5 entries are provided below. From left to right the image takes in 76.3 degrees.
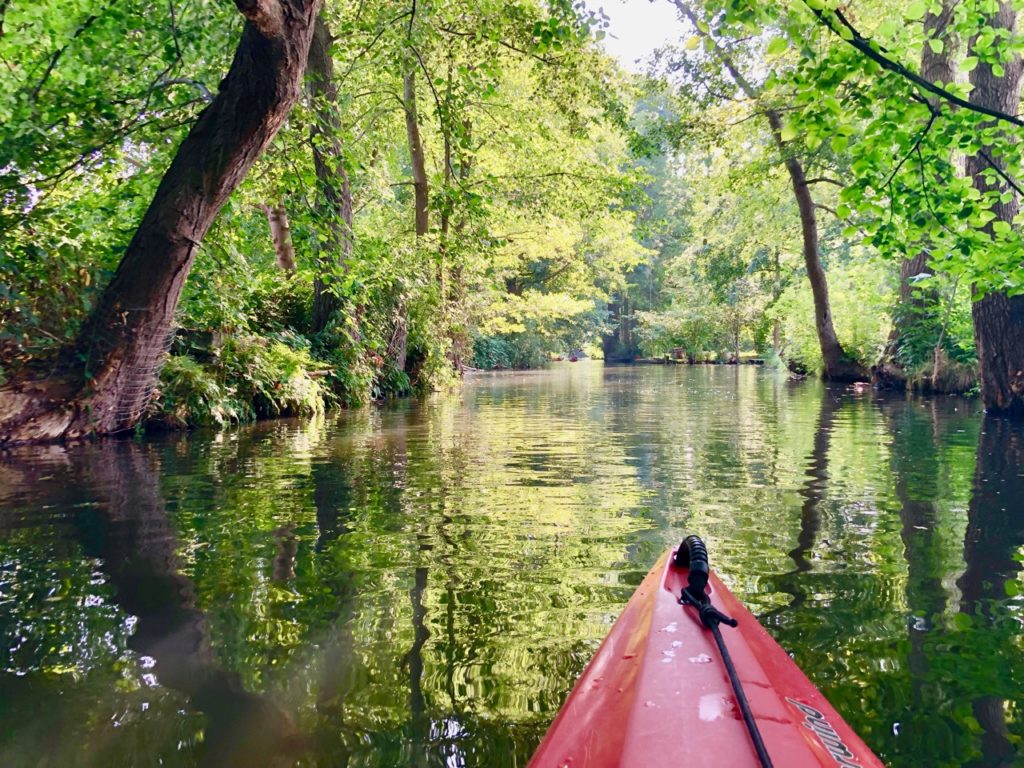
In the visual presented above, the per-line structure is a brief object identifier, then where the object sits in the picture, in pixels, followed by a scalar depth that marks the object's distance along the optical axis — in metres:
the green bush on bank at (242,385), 8.83
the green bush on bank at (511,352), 36.94
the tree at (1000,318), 8.94
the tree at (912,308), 11.12
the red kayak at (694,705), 1.30
